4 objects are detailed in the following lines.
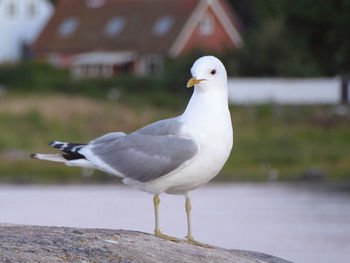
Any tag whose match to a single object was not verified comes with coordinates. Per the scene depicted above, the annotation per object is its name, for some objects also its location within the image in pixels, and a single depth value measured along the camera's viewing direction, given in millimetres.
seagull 13043
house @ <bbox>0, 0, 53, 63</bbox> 110725
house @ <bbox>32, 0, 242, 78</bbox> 100182
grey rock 11917
